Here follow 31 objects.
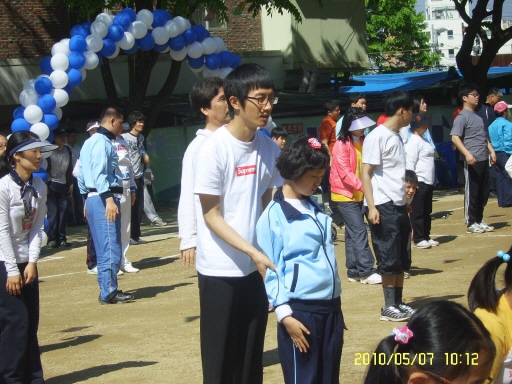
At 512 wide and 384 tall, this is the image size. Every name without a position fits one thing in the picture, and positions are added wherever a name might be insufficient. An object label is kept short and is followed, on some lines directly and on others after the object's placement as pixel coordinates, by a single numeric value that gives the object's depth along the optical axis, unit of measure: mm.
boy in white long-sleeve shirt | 4832
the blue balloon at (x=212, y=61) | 14492
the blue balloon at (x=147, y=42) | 14209
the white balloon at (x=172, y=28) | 14266
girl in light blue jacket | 4344
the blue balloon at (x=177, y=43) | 14398
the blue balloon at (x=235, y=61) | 14844
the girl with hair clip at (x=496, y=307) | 3678
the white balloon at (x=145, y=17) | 13969
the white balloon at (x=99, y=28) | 13539
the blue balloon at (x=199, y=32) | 14555
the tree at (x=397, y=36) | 61250
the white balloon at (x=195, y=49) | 14430
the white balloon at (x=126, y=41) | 13875
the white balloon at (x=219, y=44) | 14641
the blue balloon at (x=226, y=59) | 14641
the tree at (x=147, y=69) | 17109
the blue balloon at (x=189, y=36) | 14438
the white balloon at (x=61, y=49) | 13383
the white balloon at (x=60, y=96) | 13016
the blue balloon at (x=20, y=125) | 12602
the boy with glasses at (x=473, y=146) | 11706
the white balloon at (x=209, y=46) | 14461
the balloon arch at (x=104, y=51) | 12891
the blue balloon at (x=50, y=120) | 12828
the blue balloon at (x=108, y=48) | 13651
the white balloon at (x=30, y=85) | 13225
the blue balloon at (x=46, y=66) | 13566
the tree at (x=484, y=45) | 22078
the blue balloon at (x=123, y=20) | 13781
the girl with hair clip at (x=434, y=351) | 2707
